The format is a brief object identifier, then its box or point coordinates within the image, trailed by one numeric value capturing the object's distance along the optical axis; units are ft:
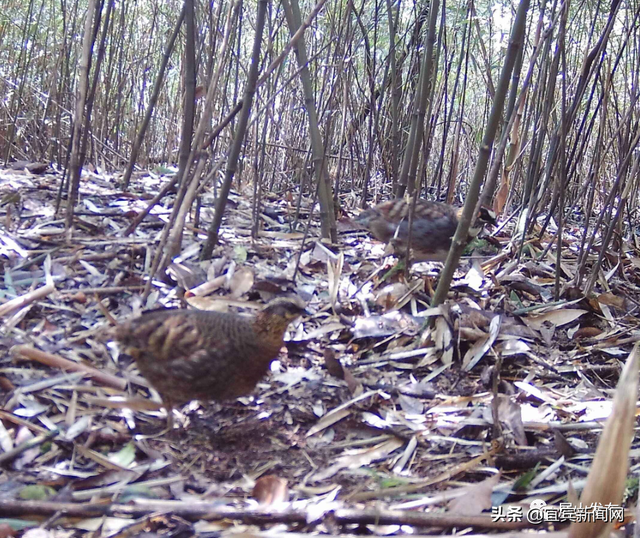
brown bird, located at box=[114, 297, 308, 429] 7.13
